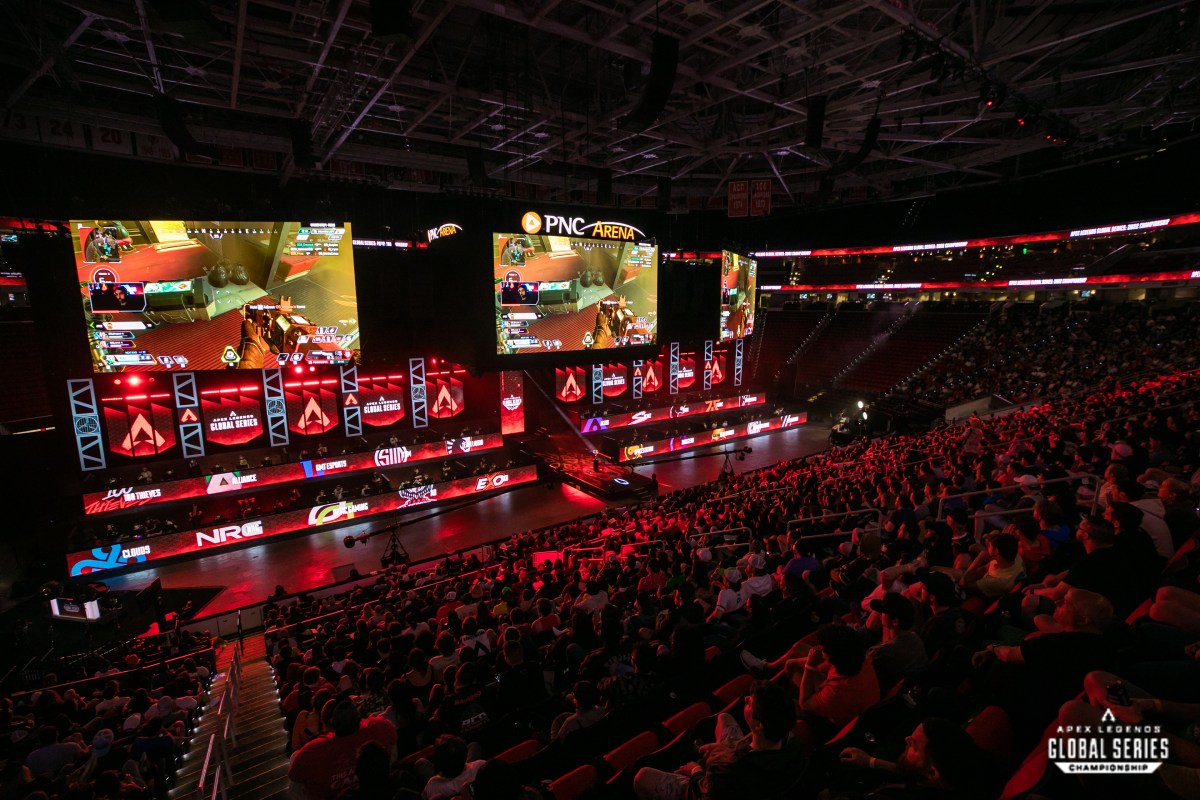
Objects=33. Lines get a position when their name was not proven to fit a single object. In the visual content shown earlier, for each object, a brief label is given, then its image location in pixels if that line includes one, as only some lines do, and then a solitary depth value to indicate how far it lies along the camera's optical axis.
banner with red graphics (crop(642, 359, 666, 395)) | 29.44
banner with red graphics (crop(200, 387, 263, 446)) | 18.55
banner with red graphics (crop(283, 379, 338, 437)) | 20.03
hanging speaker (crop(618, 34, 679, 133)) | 9.43
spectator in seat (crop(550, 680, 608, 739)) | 3.55
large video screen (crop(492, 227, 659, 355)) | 16.31
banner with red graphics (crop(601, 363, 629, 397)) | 27.67
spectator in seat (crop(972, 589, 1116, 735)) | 2.56
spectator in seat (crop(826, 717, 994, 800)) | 2.10
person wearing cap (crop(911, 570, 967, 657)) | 3.49
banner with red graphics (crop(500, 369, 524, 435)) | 23.81
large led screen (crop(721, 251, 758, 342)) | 26.28
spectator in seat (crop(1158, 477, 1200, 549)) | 4.17
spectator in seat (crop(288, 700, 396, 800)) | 3.30
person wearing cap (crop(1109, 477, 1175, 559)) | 3.92
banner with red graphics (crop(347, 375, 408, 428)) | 21.29
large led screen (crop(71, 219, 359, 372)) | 14.36
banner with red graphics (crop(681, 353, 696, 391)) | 30.73
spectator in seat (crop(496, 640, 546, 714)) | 4.41
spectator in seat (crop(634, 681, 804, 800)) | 2.35
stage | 14.50
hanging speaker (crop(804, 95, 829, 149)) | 13.47
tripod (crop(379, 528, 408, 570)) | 14.07
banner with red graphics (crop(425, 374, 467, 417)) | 22.58
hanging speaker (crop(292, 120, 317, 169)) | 14.11
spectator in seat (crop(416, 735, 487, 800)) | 2.91
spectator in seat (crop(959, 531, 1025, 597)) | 4.09
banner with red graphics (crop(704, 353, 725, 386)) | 32.34
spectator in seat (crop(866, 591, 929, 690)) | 3.24
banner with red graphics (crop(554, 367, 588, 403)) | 25.70
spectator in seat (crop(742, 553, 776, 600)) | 5.46
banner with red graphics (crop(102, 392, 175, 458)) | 17.16
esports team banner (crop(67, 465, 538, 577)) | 14.62
